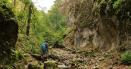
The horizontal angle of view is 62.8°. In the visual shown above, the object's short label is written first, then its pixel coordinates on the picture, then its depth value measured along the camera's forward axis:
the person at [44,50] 7.19
